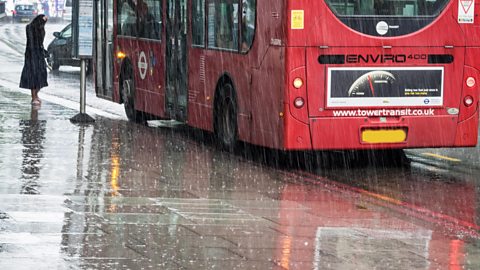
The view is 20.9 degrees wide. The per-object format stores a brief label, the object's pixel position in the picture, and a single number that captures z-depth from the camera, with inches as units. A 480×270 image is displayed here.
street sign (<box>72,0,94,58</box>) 799.1
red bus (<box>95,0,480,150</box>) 583.8
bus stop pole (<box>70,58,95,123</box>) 786.4
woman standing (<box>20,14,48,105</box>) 922.2
